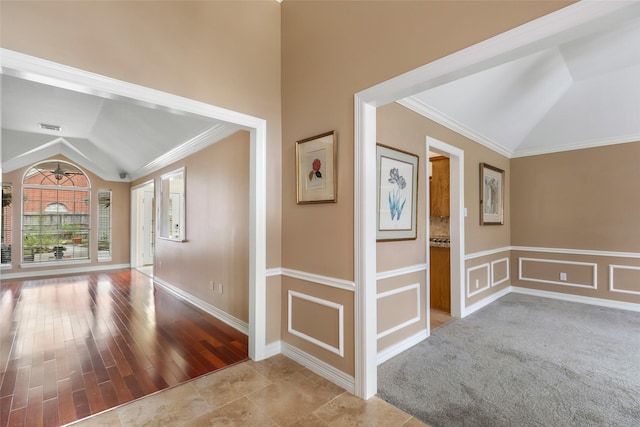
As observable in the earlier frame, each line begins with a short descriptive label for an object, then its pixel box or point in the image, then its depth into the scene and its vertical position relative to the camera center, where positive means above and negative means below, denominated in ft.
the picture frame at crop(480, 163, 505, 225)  14.25 +1.14
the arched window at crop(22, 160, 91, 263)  22.09 +0.42
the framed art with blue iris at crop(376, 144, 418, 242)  9.01 +0.75
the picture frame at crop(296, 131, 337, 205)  7.75 +1.35
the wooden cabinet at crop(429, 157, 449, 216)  13.66 +1.43
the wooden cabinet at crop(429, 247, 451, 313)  13.16 -2.83
